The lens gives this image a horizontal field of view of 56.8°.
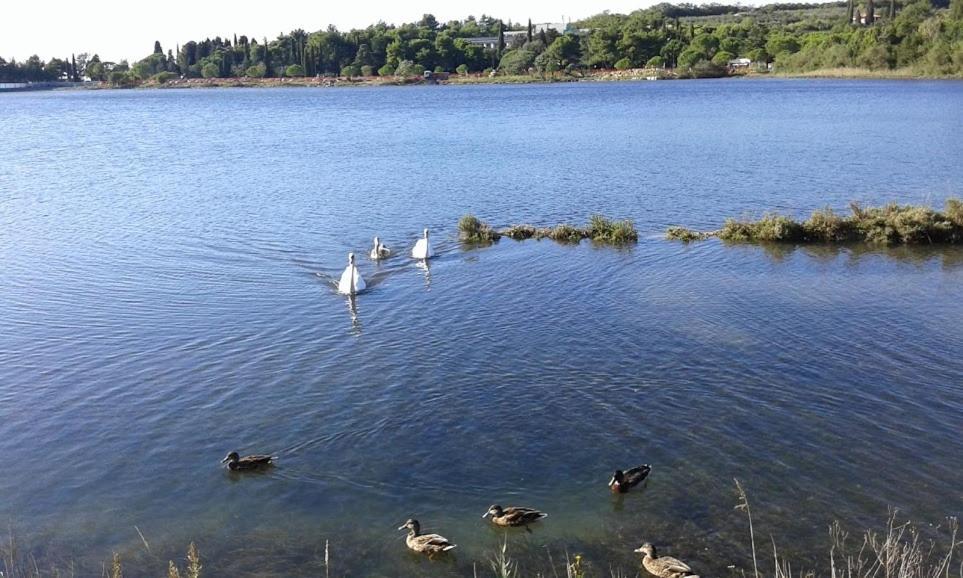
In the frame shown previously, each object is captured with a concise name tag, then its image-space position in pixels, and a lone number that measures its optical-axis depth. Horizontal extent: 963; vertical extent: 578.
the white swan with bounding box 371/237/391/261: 30.42
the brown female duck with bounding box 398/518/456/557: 12.55
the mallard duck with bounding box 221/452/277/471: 14.96
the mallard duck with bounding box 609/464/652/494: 13.95
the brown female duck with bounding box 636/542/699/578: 11.80
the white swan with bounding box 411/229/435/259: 30.22
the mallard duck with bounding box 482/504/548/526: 13.05
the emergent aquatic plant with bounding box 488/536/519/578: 12.01
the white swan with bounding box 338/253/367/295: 25.94
